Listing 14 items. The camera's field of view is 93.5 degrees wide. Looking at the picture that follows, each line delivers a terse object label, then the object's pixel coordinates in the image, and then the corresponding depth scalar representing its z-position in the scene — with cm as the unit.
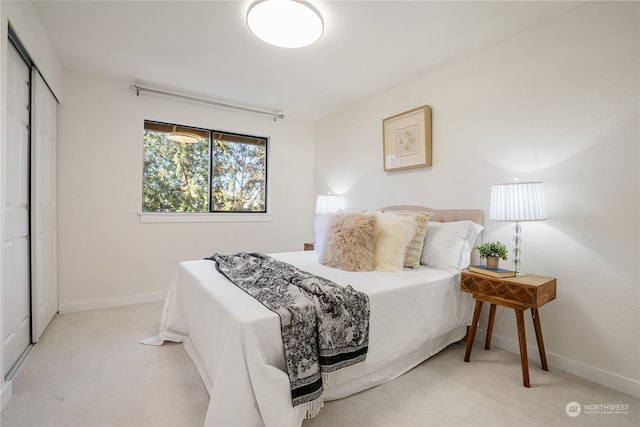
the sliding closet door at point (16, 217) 177
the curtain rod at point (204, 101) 311
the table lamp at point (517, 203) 187
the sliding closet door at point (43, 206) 220
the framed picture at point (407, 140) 279
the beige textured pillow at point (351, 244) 217
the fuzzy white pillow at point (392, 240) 219
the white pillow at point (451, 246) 226
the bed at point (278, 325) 121
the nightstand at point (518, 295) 174
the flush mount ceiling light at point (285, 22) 190
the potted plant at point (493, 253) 203
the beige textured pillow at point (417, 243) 227
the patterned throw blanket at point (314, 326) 129
